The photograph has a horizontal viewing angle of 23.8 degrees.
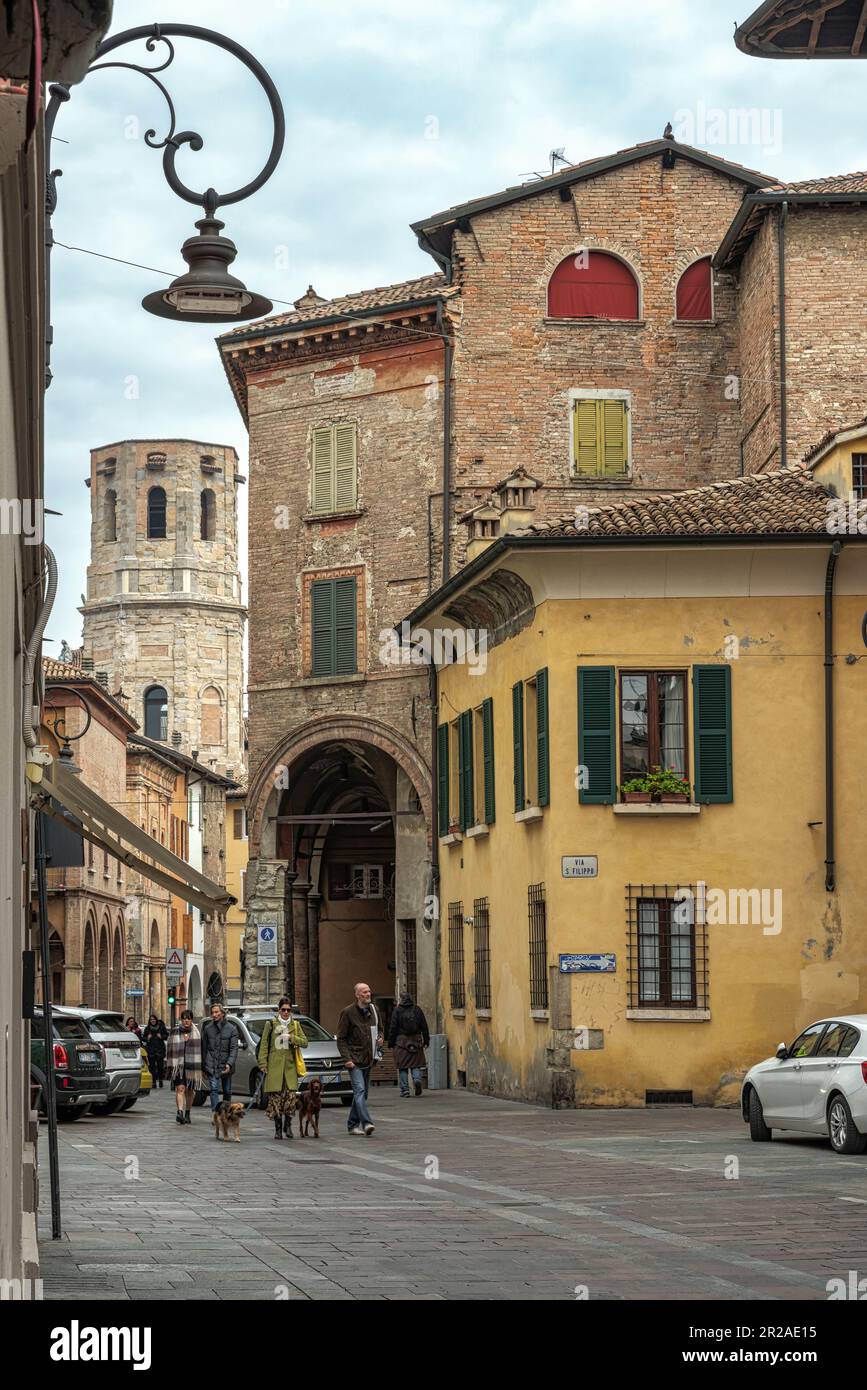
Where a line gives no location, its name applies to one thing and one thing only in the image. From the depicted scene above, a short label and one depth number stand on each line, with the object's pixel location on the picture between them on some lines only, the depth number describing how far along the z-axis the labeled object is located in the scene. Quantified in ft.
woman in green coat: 78.48
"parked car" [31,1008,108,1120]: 93.15
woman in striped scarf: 90.17
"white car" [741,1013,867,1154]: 63.52
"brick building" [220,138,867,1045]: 124.77
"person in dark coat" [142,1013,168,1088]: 147.02
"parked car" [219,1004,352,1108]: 100.32
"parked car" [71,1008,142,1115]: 98.73
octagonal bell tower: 351.05
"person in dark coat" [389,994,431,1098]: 104.42
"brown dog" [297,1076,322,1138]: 78.48
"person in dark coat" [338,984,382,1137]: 79.66
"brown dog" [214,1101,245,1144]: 76.54
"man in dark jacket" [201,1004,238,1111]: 90.17
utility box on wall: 116.06
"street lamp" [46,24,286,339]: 33.88
